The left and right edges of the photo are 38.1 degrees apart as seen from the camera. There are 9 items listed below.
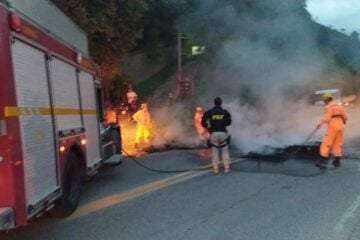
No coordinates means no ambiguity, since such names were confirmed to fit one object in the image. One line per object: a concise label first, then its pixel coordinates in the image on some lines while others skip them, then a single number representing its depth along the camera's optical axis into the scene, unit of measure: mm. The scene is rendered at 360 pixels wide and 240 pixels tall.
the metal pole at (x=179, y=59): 22775
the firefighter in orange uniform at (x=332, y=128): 10664
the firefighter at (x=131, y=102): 22794
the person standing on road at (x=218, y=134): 10141
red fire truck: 4754
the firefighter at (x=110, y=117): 10656
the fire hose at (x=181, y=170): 10591
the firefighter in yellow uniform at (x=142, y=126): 16781
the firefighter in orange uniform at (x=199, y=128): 15438
